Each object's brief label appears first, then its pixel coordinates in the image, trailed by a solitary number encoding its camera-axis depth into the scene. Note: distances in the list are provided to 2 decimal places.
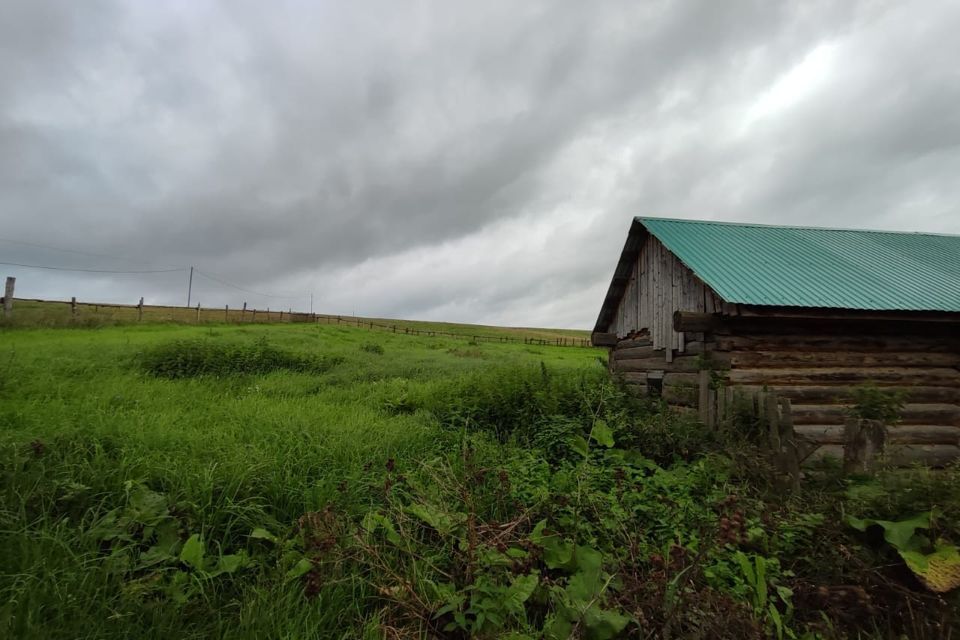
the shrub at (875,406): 5.40
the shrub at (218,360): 11.62
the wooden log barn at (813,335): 7.51
